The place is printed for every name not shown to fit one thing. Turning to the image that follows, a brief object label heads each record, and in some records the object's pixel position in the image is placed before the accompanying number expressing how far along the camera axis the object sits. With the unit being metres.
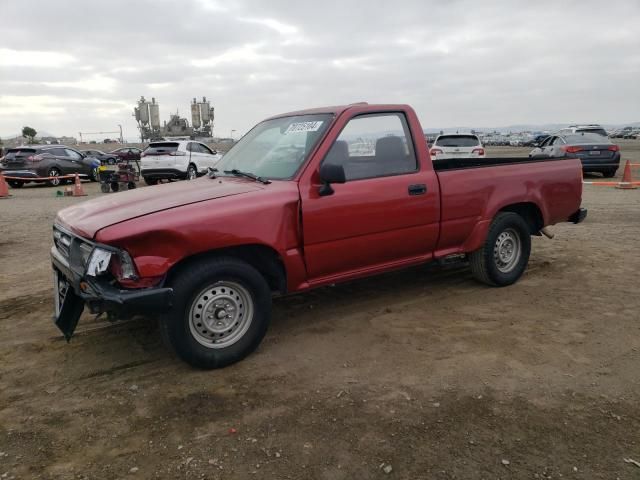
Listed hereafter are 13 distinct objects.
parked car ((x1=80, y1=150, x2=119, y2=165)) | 29.91
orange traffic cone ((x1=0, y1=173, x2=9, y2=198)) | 15.37
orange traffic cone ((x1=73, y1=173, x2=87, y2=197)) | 15.44
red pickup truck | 3.36
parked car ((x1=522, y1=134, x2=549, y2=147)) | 56.31
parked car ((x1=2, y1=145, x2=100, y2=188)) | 18.62
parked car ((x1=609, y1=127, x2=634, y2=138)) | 81.60
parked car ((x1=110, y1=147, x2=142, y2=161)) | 16.16
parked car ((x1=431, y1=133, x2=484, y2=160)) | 15.48
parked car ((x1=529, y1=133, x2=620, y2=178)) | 16.12
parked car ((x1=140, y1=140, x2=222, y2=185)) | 17.52
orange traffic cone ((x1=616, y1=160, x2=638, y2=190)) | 13.43
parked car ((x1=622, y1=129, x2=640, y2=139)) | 75.25
